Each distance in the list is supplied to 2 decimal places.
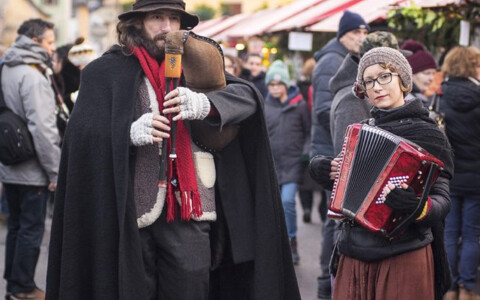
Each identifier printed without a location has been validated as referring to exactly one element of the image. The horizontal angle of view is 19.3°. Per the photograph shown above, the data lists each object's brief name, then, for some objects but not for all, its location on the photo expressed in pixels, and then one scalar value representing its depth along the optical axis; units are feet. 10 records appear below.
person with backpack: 32.99
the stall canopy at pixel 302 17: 44.10
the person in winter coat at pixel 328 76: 33.82
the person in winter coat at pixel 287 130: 44.53
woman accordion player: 20.53
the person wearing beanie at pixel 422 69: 35.73
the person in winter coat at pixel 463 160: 34.22
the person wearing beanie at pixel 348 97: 26.68
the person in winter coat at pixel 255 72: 55.60
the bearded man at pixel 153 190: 21.20
